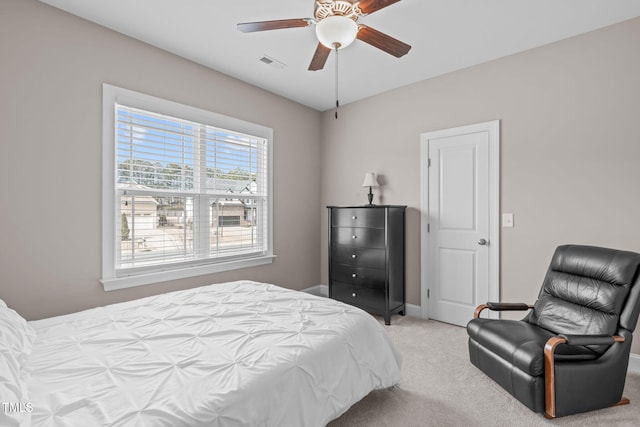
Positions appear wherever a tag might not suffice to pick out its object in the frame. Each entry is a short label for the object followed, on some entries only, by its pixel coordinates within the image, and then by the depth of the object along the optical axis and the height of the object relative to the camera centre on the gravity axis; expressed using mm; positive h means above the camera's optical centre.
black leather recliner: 1867 -818
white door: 3215 -58
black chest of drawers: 3545 -502
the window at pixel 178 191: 2703 +241
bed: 1075 -641
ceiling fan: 1763 +1131
